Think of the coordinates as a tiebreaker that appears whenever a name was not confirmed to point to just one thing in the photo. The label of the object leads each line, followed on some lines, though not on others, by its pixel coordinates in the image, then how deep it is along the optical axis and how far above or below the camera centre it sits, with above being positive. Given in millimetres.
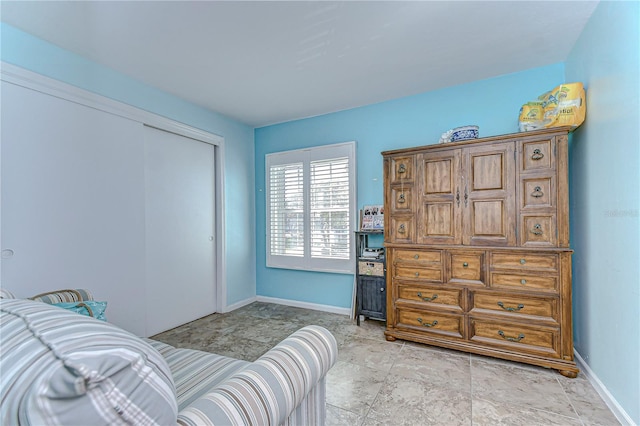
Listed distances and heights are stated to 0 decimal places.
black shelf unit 3113 -842
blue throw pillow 1354 -469
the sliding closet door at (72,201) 2033 +85
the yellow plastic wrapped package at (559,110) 2119 +782
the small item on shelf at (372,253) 3246 -486
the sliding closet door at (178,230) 2994 -211
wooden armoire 2184 -313
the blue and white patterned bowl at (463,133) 2557 +693
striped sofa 523 -348
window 3615 +39
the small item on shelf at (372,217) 3343 -81
